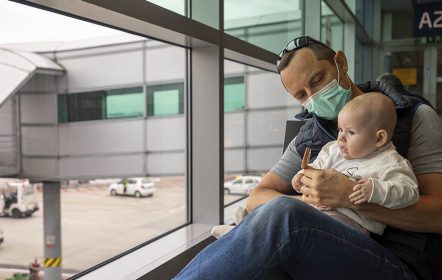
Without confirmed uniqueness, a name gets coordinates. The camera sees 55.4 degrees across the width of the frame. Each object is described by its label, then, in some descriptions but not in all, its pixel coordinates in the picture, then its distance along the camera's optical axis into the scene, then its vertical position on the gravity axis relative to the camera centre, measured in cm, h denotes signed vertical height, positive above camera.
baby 110 -10
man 101 -24
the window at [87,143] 277 -17
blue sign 612 +158
